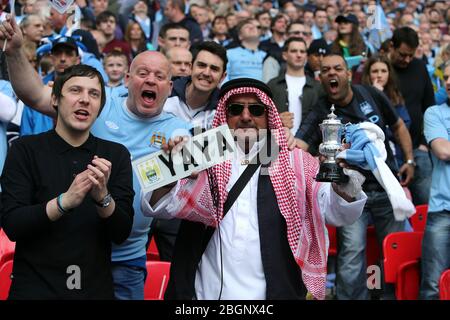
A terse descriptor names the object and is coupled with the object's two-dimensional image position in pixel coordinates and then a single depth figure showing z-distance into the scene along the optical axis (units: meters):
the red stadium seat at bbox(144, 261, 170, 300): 5.38
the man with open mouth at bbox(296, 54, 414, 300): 6.84
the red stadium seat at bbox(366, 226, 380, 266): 7.51
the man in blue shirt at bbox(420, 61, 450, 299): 6.46
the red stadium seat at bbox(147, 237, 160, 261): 6.65
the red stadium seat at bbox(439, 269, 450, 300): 5.50
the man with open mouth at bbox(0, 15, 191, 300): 4.73
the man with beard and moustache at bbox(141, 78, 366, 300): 3.96
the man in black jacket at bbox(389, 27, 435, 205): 8.80
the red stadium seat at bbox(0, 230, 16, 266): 5.33
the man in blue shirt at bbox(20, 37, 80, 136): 7.52
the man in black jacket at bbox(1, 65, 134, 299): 3.89
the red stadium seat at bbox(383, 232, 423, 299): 6.59
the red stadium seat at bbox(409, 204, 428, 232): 7.59
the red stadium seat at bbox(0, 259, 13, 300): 4.99
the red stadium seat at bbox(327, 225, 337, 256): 7.41
